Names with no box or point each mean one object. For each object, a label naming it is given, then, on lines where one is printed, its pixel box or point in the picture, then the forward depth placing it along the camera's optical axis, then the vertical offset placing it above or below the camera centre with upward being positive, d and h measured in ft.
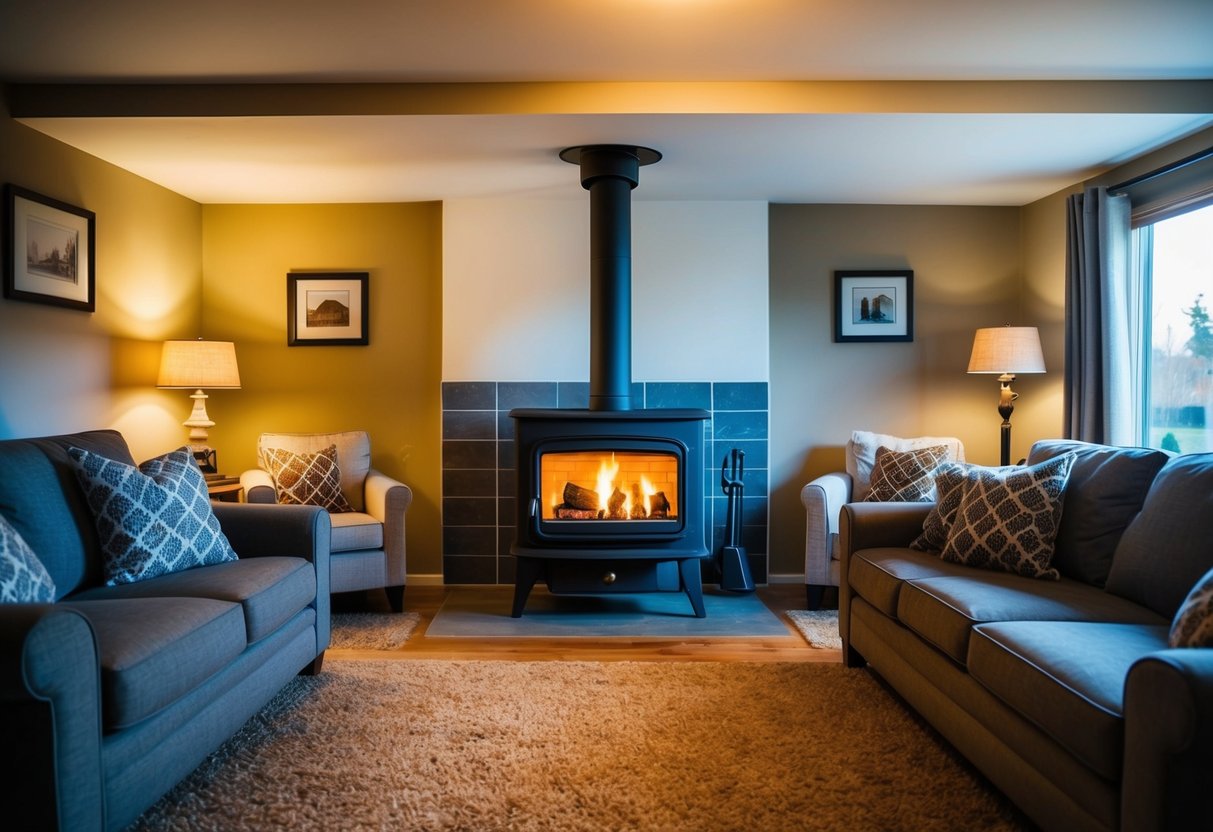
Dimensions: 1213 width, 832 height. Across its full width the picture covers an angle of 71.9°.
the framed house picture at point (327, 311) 15.38 +1.92
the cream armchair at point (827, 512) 13.10 -1.58
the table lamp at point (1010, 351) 13.62 +0.98
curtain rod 10.85 +3.29
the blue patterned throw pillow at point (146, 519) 8.19 -1.04
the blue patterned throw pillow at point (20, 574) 6.32 -1.23
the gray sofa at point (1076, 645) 4.66 -1.76
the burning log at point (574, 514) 12.98 -1.56
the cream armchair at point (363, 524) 12.85 -1.70
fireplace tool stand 14.34 -2.24
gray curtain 12.21 +1.22
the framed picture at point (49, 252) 10.69 +2.23
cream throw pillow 14.10 -0.63
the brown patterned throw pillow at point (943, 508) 9.70 -1.14
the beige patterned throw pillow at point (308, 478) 13.58 -1.03
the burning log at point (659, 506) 13.15 -1.47
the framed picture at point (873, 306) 15.47 +1.96
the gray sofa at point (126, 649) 5.11 -1.79
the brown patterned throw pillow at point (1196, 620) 5.25 -1.36
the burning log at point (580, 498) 13.12 -1.33
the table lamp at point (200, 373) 13.26 +0.70
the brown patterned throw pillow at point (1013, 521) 8.63 -1.17
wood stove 12.67 -0.91
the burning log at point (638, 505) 13.15 -1.45
